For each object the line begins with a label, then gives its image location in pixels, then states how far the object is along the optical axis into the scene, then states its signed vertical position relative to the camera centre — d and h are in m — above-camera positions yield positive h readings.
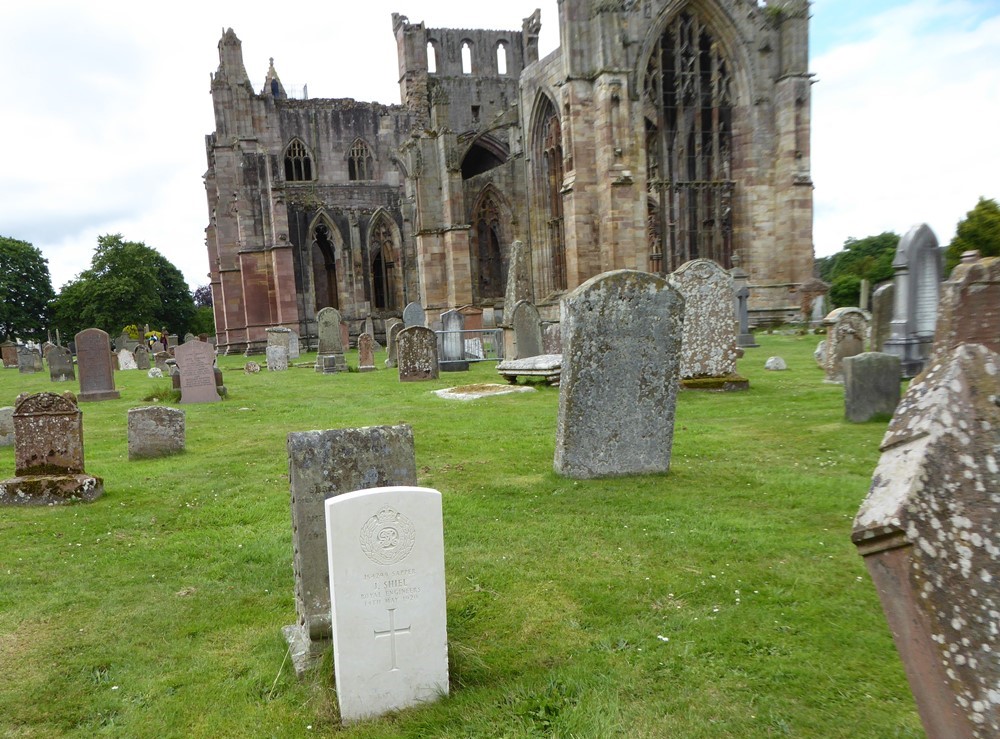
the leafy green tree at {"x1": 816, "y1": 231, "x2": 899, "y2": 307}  35.50 +2.75
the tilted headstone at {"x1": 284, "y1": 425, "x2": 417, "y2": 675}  3.63 -0.78
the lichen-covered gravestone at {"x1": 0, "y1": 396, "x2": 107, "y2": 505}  6.45 -1.05
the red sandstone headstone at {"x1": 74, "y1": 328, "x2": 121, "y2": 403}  15.47 -0.54
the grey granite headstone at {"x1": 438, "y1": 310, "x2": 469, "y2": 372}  19.27 -0.73
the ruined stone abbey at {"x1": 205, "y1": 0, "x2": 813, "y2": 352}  23.78 +6.17
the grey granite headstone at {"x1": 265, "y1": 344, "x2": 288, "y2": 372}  22.73 -0.89
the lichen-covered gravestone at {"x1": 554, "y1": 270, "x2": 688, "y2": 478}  6.47 -0.58
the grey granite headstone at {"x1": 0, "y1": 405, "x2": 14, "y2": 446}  9.62 -1.13
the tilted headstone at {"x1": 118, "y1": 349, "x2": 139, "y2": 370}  28.25 -0.83
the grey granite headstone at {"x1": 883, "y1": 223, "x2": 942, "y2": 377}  11.26 +0.01
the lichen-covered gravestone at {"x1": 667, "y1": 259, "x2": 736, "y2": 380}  11.21 -0.20
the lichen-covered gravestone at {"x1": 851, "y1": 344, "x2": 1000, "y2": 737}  2.08 -0.78
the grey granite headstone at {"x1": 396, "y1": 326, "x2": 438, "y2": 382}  16.44 -0.69
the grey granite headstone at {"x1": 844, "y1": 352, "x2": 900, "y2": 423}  8.22 -0.97
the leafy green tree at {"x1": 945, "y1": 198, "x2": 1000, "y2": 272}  28.66 +2.55
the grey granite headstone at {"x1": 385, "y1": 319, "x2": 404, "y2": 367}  20.75 -0.60
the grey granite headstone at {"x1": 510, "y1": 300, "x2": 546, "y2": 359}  16.52 -0.29
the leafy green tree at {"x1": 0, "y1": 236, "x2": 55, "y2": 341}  52.09 +3.98
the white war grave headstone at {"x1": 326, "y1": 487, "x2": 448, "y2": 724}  3.00 -1.17
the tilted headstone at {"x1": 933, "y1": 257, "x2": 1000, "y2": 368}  4.45 -0.07
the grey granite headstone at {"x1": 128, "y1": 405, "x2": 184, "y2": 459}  8.48 -1.13
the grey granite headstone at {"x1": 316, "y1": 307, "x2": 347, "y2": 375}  22.19 -0.17
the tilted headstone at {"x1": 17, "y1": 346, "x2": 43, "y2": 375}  26.92 -0.65
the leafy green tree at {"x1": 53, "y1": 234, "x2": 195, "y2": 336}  52.44 +3.40
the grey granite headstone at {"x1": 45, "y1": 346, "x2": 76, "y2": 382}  20.57 -0.67
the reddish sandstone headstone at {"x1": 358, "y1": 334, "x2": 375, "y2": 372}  20.20 -0.73
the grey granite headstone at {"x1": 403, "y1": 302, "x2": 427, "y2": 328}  25.66 +0.32
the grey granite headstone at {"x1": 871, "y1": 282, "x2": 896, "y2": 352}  12.41 -0.26
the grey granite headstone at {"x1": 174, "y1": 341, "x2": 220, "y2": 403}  13.73 -0.70
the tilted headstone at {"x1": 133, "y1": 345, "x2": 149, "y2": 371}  27.20 -0.76
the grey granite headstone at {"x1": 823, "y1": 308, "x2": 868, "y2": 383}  11.65 -0.62
